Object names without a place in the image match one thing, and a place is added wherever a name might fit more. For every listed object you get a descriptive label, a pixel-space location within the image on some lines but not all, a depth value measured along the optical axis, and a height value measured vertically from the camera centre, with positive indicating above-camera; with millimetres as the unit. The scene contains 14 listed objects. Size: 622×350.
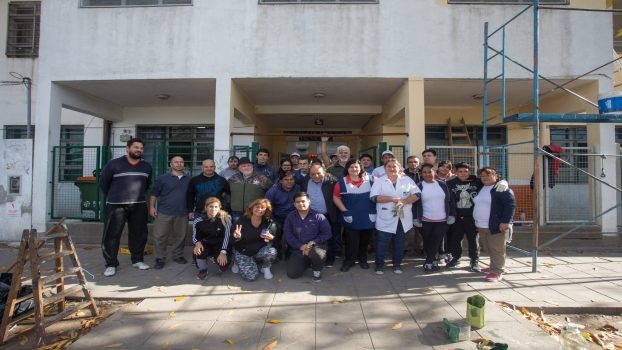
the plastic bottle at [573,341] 3090 -1278
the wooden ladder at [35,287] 3293 -942
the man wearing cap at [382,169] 5651 +280
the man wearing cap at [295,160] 6284 +436
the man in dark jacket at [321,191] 5461 -74
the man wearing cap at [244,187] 5777 -25
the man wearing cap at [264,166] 6113 +328
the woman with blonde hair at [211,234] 5109 -677
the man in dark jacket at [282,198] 5633 -188
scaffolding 5207 +1027
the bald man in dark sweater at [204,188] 5645 -47
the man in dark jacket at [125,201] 5332 -244
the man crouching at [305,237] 4984 -699
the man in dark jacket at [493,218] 4906 -404
